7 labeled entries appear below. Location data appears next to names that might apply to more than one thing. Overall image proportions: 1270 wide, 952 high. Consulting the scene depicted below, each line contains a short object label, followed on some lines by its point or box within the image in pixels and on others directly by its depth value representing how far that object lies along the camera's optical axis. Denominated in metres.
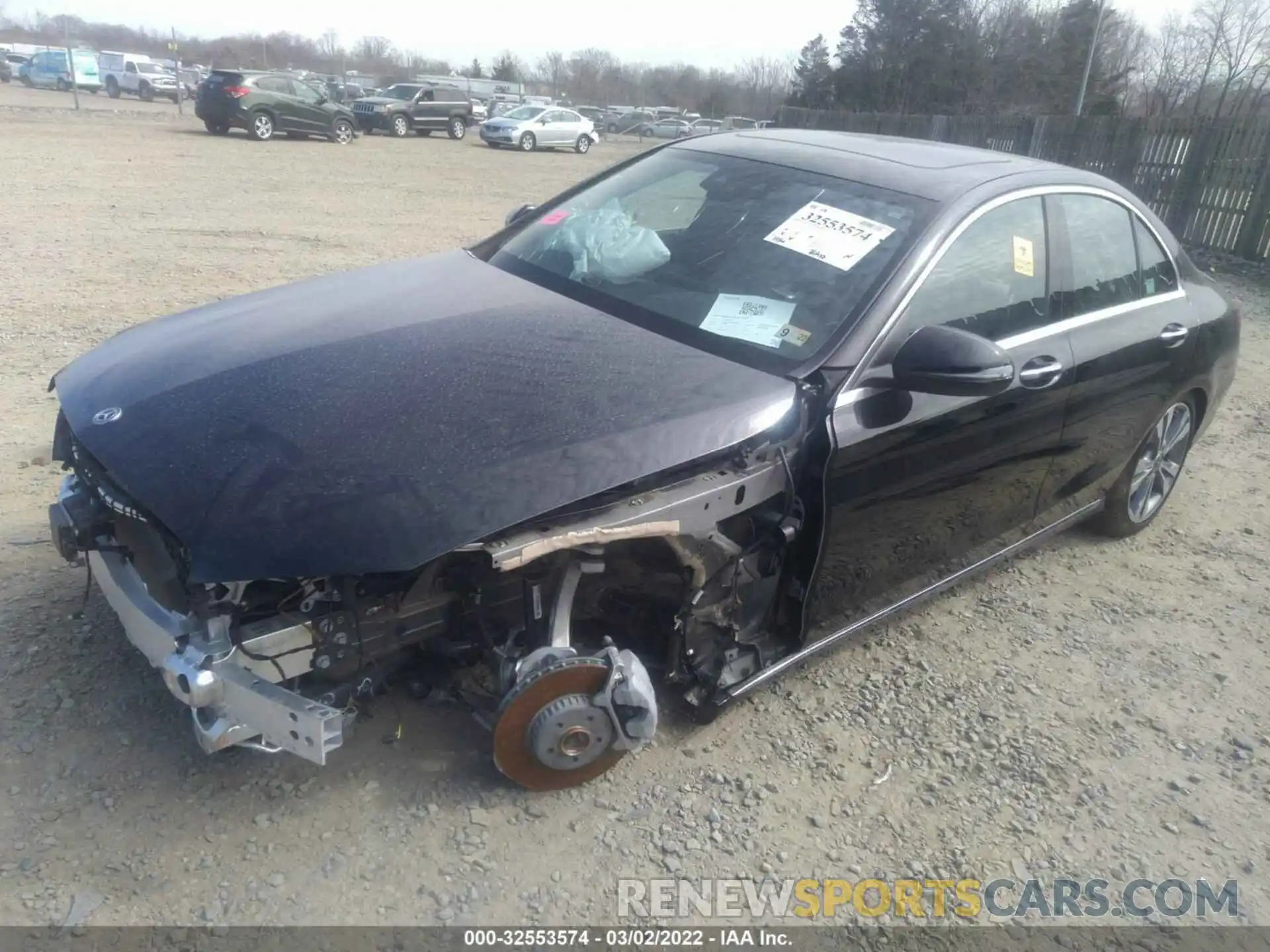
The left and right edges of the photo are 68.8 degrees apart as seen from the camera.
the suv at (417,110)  27.70
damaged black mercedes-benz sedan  2.20
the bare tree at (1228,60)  40.03
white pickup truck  40.28
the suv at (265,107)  21.44
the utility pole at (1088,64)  22.97
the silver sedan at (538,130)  28.02
